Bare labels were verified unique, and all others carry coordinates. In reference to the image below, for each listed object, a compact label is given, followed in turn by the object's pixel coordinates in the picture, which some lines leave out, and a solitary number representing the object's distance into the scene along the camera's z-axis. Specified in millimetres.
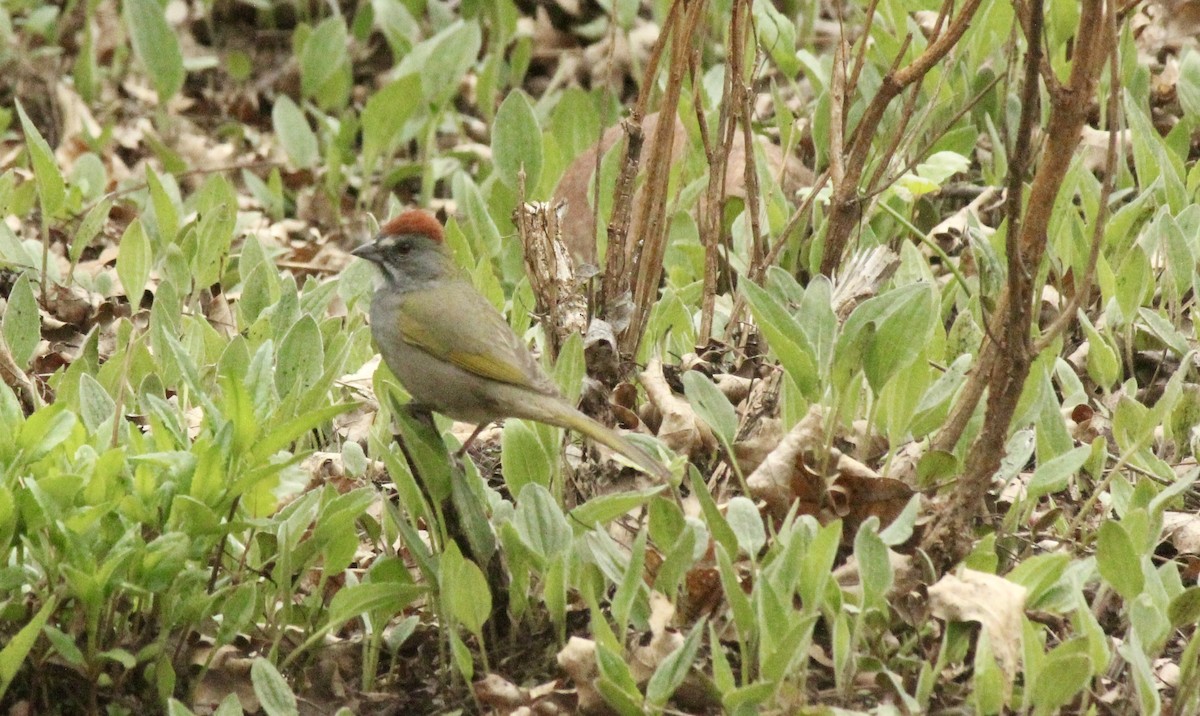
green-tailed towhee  8125
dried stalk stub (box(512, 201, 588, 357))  8945
